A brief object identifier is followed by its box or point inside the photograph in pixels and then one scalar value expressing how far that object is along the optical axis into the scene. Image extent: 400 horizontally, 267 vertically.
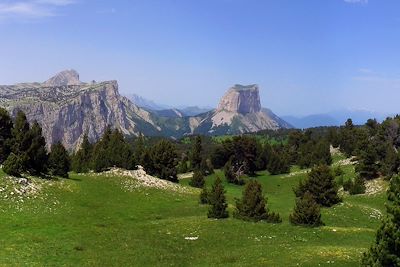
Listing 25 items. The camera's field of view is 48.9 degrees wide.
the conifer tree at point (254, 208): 47.09
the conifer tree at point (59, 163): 66.19
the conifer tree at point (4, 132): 63.78
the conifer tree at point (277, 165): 106.06
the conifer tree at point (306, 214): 44.37
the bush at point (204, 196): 60.47
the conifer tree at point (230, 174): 96.88
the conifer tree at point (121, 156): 77.75
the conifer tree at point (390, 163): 74.06
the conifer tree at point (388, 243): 22.24
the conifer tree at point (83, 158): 91.28
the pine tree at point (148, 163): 82.12
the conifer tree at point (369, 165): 78.38
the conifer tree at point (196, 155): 120.06
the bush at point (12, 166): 55.41
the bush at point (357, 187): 73.56
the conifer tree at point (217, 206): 49.09
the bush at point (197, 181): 88.50
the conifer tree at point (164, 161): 81.81
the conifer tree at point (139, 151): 86.97
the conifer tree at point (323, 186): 61.47
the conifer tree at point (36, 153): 61.38
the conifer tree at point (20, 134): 61.91
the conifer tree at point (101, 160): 75.88
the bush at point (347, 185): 75.55
